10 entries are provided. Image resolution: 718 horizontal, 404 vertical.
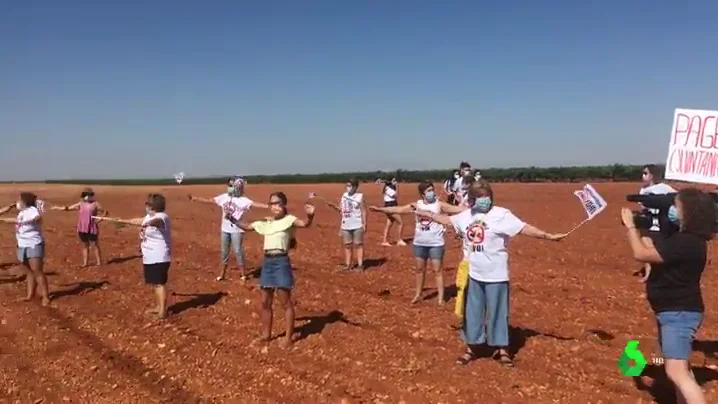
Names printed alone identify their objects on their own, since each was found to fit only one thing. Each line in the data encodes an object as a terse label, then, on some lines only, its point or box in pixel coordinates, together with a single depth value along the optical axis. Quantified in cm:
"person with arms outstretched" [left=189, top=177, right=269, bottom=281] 1171
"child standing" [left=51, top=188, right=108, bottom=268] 1448
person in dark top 521
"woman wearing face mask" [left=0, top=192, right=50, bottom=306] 1062
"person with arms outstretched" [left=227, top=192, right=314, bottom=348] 801
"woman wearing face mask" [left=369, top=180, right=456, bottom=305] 970
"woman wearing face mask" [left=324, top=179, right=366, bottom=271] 1309
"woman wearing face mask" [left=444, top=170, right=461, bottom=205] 1920
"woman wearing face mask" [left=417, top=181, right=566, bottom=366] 706
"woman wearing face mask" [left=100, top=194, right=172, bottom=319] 956
